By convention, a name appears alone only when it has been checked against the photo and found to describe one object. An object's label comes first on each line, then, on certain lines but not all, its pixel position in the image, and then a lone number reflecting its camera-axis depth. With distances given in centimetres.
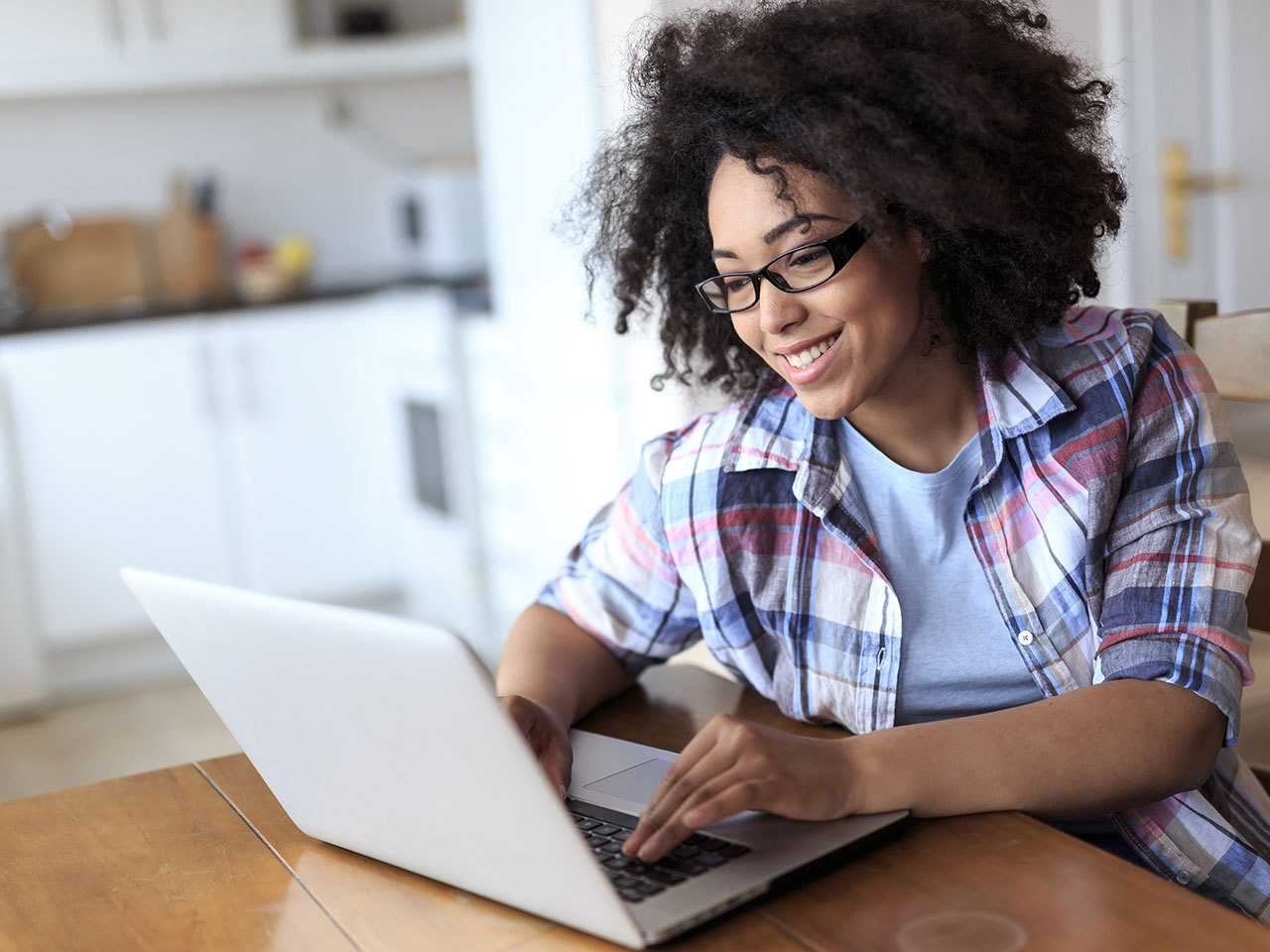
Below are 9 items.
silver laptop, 80
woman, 110
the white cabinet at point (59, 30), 396
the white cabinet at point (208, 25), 411
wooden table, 82
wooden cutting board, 424
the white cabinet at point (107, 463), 374
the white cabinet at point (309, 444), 398
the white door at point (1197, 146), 276
